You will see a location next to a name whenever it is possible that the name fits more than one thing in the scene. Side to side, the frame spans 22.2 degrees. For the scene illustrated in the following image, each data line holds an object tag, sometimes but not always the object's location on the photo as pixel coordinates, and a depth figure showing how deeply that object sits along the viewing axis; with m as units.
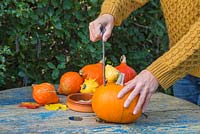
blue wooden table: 1.91
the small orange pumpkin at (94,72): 2.34
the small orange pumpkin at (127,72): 2.37
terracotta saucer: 2.11
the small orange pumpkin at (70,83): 2.33
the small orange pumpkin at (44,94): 2.19
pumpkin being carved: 1.93
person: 1.91
